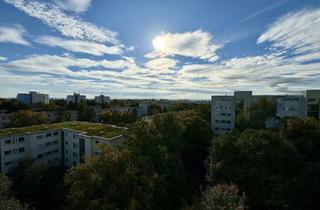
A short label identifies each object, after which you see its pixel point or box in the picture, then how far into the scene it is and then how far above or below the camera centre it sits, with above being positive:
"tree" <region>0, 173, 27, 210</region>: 10.57 -4.75
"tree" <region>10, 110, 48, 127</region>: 48.61 -4.25
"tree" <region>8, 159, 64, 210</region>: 24.39 -9.59
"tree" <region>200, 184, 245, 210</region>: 10.84 -4.78
